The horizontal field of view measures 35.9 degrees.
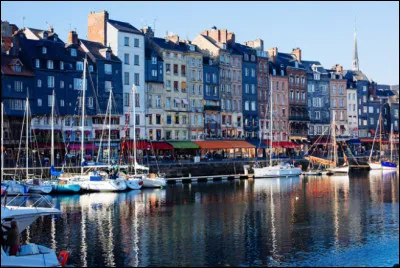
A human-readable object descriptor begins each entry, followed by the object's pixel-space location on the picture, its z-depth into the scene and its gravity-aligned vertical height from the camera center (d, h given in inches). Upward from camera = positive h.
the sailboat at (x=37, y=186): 2124.8 -118.8
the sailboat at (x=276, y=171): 2952.8 -106.7
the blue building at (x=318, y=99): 4188.0 +340.8
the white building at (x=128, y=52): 3043.8 +492.3
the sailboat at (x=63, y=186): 2178.9 -122.4
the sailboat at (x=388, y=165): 3398.1 -97.4
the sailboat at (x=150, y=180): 2397.9 -115.4
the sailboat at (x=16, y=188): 2037.4 -119.8
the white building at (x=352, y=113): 4451.3 +253.8
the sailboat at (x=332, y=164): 3169.3 -85.6
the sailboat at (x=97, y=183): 2247.8 -117.4
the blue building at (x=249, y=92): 3693.4 +345.8
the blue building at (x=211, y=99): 3449.8 +284.3
